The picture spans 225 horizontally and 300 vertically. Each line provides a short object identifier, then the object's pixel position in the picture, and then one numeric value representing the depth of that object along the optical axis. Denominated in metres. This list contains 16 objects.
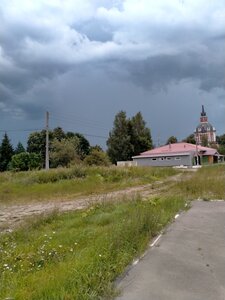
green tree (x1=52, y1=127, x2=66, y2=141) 53.94
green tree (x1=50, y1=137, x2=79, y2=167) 43.62
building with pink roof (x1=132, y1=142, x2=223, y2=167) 45.98
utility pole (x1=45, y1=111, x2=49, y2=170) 28.32
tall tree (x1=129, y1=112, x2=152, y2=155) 48.94
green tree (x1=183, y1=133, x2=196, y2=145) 74.00
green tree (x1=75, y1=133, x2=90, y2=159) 54.78
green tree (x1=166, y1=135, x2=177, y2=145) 71.47
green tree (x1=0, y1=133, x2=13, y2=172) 49.86
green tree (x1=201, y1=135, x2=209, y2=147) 73.61
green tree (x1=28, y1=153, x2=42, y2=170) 43.59
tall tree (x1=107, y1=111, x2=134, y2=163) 47.90
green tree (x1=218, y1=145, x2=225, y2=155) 66.55
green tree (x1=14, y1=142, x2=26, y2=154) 53.38
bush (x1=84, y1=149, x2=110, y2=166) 35.96
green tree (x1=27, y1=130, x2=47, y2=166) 51.34
